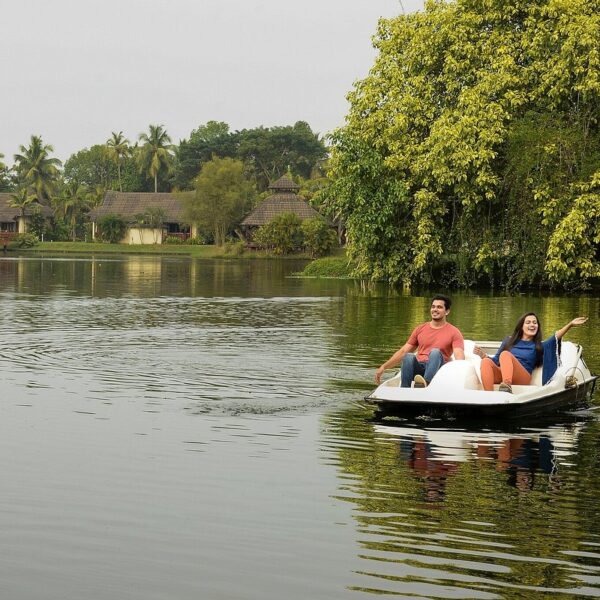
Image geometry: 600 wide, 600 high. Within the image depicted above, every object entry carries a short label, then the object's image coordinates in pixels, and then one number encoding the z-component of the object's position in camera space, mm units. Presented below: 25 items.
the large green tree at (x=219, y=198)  100500
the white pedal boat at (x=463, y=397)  12672
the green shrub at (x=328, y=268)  58219
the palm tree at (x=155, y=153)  130500
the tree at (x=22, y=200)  116625
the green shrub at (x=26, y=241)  114344
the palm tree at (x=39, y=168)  126875
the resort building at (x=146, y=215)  115000
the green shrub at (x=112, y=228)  115125
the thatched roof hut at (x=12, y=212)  119375
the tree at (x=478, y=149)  39562
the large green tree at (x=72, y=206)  120500
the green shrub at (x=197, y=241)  110562
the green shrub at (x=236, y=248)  94500
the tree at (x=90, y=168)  159625
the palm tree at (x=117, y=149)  134675
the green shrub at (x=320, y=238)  82875
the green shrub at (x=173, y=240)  114244
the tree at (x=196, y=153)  130500
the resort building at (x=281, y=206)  96250
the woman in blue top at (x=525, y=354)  13719
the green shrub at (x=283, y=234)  89688
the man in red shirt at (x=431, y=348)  13570
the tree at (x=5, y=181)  139000
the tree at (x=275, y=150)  126250
